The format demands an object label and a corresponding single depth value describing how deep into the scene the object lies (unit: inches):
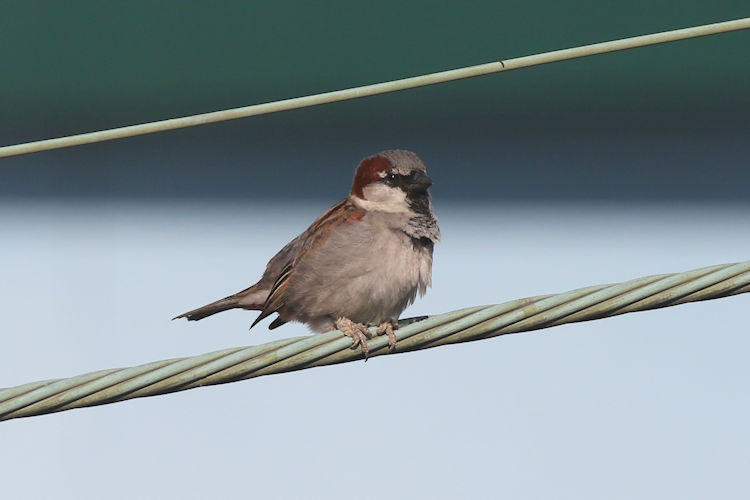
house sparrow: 313.7
